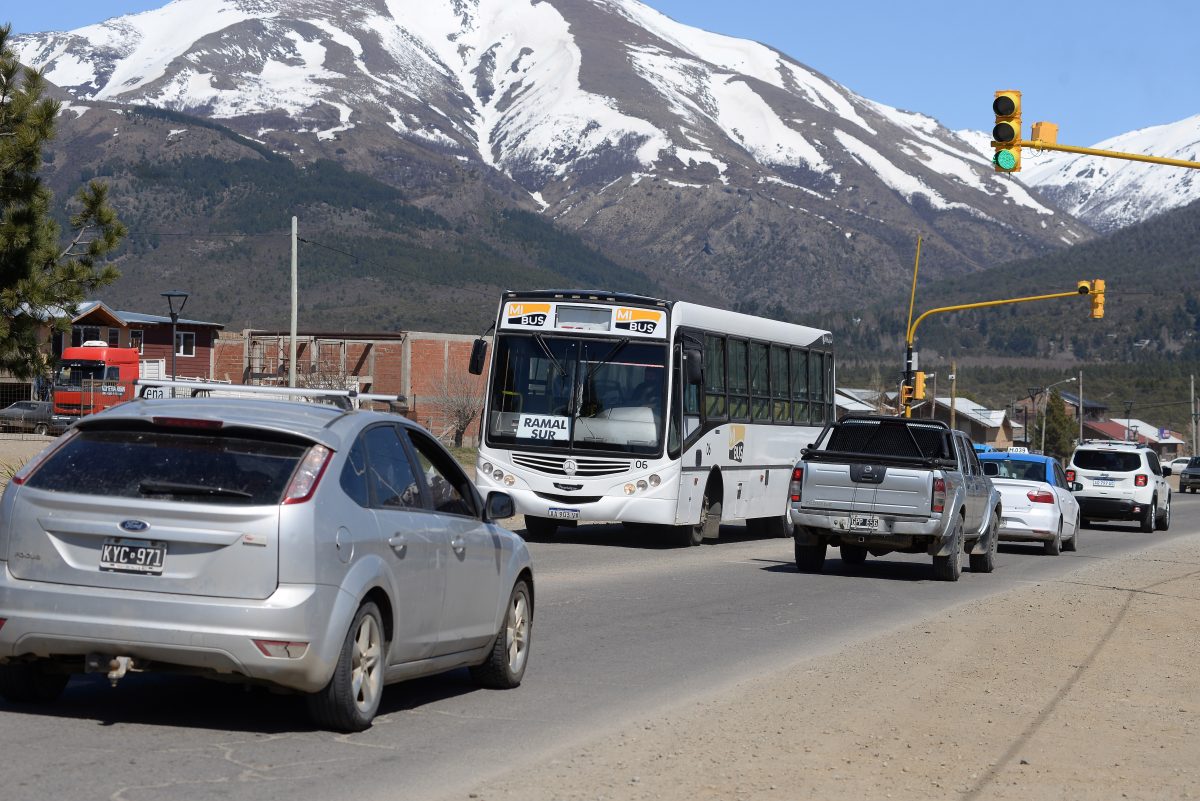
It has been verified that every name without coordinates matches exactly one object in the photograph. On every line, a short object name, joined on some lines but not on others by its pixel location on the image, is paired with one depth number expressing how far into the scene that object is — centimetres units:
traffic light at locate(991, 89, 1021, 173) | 2252
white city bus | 2309
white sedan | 2581
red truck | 6328
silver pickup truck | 1920
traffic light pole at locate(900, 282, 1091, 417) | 4502
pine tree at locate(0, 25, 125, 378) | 2258
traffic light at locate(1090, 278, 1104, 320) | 4478
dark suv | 7319
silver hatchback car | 778
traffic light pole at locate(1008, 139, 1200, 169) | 2320
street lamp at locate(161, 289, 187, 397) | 5072
